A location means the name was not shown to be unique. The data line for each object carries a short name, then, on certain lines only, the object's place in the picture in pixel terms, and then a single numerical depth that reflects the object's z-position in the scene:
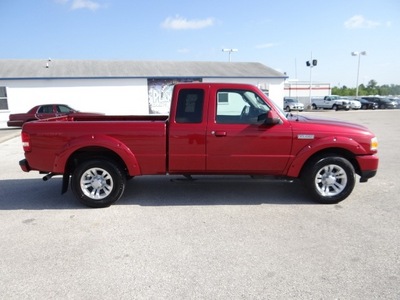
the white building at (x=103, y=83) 20.91
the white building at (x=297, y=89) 53.84
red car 16.58
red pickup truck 4.71
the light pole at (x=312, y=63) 37.06
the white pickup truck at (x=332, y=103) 33.62
